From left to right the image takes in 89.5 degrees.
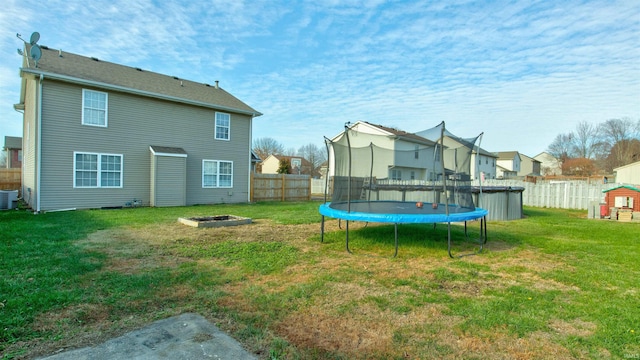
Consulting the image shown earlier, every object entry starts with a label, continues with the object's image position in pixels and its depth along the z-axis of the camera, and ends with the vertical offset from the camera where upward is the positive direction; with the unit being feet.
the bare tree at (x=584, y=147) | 157.89 +18.69
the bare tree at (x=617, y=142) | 135.13 +18.64
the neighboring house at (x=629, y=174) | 72.30 +2.66
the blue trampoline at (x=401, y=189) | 17.37 -0.82
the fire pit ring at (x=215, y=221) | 25.87 -3.85
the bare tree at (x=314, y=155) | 179.87 +13.51
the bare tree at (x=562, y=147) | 175.22 +20.30
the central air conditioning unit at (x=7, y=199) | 36.23 -3.28
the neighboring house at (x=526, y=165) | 181.98 +10.02
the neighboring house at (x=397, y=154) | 72.13 +5.83
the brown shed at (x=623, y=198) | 36.87 -1.49
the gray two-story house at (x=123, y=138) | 35.06 +4.56
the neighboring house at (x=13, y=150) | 104.61 +6.55
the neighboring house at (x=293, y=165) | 149.38 +5.84
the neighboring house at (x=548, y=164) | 183.59 +12.02
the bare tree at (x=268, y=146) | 188.62 +18.34
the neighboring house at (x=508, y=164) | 162.61 +9.21
